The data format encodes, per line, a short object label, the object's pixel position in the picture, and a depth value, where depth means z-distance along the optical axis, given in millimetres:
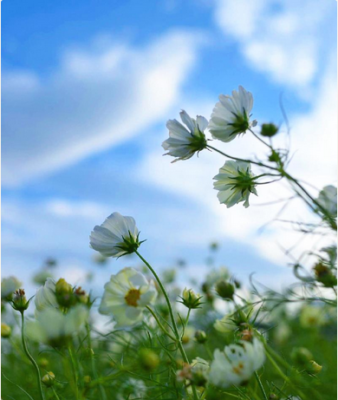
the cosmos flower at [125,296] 808
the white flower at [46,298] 757
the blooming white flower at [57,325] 589
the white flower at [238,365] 584
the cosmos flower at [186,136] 888
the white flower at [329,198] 890
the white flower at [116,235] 828
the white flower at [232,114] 876
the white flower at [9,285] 1100
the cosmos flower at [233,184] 913
